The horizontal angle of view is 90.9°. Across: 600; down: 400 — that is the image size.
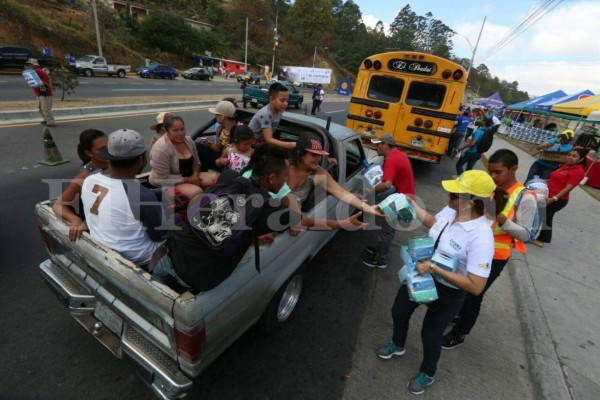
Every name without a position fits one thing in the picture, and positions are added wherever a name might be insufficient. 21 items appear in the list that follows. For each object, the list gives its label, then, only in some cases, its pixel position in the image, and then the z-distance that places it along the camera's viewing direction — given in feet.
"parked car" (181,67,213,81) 113.91
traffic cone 19.25
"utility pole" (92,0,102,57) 79.36
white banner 148.46
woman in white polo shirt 6.26
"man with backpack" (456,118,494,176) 24.06
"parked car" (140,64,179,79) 97.31
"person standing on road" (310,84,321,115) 61.29
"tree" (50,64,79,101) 36.17
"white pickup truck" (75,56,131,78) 79.10
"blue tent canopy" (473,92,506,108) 102.83
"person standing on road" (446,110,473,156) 37.45
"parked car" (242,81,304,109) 57.52
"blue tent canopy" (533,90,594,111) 53.57
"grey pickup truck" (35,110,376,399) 5.68
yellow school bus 23.40
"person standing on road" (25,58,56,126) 26.29
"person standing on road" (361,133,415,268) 11.89
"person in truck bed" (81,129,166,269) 6.44
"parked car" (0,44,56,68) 61.16
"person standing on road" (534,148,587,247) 14.60
